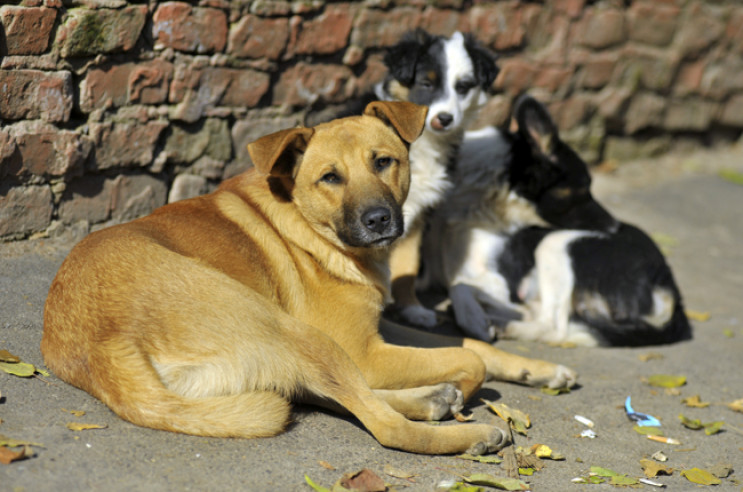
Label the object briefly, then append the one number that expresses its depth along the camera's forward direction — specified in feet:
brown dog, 20.45
